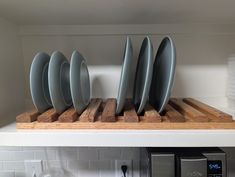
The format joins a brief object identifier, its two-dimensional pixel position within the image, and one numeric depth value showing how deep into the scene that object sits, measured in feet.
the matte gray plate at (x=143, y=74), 1.68
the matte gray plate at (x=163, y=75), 1.70
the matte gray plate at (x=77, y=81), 1.75
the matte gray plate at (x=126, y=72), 1.68
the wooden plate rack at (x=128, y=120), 1.71
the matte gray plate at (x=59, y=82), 1.73
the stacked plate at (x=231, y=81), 2.55
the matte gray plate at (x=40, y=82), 1.84
